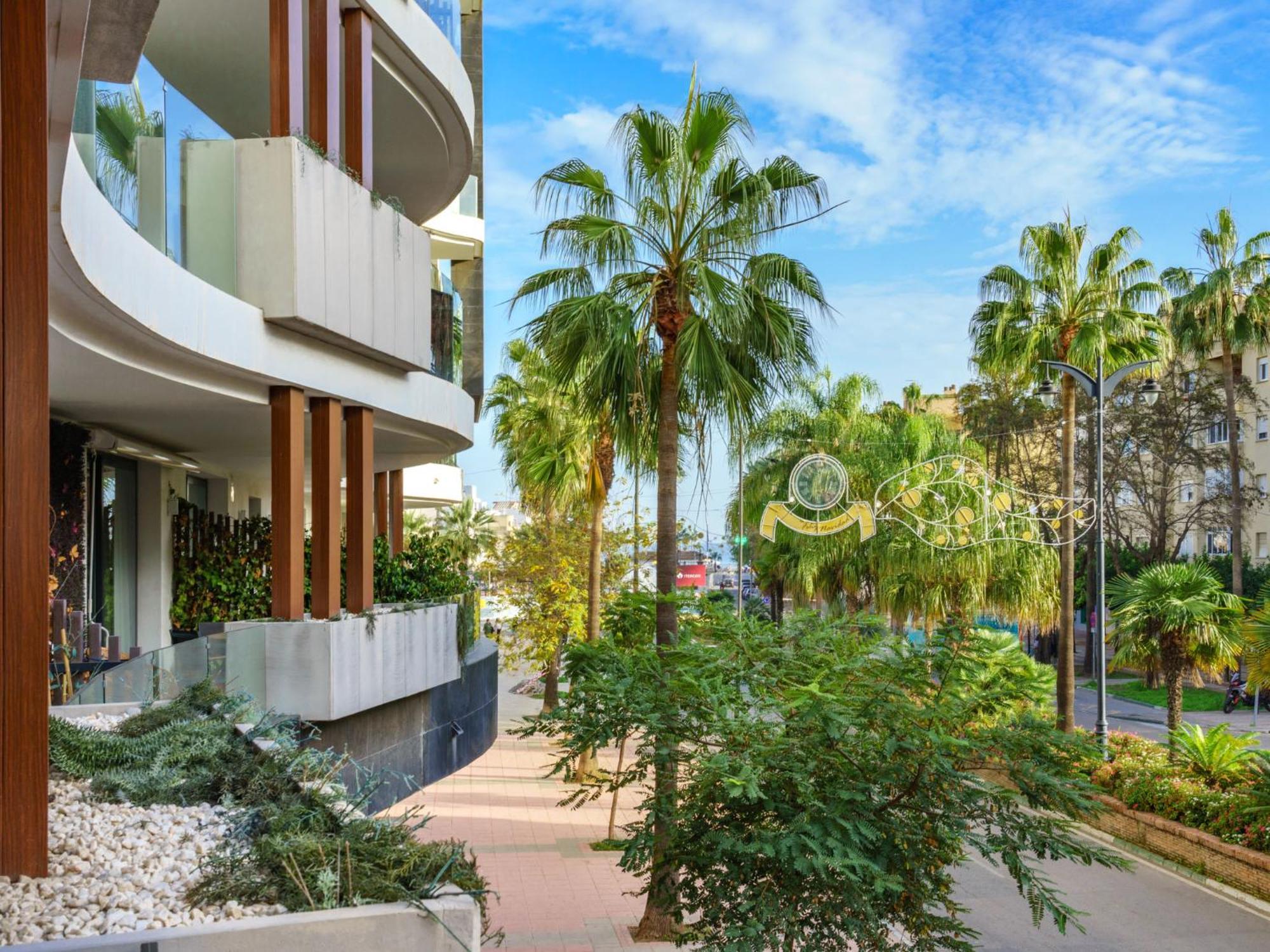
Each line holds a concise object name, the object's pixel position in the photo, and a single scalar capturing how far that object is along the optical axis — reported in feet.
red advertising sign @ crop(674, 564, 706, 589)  236.12
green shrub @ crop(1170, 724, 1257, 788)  56.54
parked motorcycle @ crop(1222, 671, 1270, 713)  113.39
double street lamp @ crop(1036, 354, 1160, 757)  64.08
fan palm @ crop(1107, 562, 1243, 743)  69.62
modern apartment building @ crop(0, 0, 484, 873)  16.85
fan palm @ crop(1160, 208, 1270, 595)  136.77
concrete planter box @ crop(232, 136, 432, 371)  42.01
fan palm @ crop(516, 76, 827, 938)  45.52
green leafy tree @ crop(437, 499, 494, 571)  235.79
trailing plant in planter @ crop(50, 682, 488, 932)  16.16
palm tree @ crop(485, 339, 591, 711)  85.40
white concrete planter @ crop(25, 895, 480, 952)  14.17
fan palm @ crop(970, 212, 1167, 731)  73.41
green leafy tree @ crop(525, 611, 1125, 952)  25.89
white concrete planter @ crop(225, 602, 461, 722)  42.80
